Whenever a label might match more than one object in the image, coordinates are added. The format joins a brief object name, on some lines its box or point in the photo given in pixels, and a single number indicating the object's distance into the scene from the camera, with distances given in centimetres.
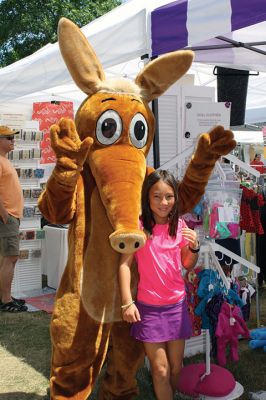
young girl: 241
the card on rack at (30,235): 582
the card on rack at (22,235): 576
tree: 1540
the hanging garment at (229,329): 284
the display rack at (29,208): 580
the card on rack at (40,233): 589
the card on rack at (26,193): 582
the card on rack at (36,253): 589
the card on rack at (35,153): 586
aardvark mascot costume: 233
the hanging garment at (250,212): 445
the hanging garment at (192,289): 308
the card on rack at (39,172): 583
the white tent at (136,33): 222
